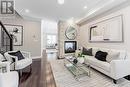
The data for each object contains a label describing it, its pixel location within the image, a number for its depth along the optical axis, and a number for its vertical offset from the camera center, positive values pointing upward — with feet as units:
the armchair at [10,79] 3.07 -2.02
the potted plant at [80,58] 6.79 -1.75
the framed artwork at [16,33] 11.47 +2.05
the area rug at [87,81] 5.17 -3.53
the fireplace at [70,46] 13.57 -0.65
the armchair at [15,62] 6.21 -2.05
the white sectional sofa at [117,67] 5.33 -2.27
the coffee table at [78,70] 6.11 -2.97
